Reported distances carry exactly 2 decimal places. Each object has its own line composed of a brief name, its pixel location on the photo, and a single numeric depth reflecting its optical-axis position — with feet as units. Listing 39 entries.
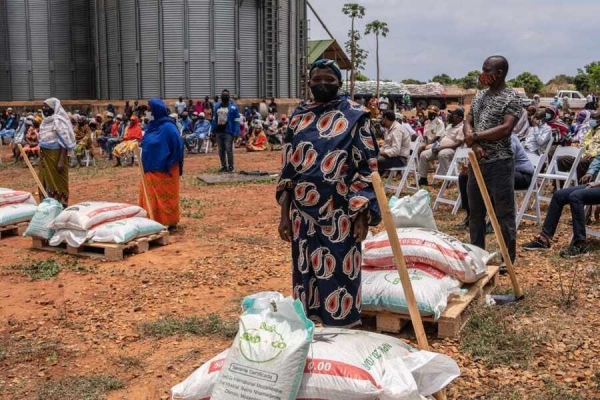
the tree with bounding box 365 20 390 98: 146.82
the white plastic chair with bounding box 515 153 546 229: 23.41
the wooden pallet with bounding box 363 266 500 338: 13.44
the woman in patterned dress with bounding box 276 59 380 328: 10.82
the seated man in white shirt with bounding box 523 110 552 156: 30.76
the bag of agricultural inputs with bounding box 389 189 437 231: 15.92
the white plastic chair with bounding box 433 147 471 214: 27.50
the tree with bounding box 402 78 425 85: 228.84
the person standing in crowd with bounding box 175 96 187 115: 77.82
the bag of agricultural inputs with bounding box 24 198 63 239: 23.32
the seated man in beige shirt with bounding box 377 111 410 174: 31.86
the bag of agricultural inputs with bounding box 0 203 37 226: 26.16
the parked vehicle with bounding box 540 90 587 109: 137.92
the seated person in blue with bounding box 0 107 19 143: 72.13
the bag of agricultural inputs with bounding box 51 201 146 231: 22.38
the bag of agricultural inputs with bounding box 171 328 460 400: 8.86
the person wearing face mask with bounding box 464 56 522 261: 15.81
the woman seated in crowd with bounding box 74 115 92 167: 53.21
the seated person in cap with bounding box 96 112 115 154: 62.07
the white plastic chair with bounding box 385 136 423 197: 30.66
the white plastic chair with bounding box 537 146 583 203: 23.67
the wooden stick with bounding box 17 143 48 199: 26.47
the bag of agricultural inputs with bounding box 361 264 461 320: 13.41
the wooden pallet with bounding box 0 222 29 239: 26.58
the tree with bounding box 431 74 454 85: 249.55
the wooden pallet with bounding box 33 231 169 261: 21.85
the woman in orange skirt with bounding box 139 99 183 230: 24.56
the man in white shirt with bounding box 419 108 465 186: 33.55
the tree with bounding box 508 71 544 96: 199.10
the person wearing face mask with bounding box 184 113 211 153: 61.82
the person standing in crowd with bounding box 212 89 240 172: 43.75
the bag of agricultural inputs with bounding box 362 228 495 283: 14.69
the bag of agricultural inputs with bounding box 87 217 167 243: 22.11
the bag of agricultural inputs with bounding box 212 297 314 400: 8.59
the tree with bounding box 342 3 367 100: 131.03
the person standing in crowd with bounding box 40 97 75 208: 27.35
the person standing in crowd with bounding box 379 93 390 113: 74.62
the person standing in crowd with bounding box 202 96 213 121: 73.52
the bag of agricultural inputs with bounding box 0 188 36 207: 26.94
